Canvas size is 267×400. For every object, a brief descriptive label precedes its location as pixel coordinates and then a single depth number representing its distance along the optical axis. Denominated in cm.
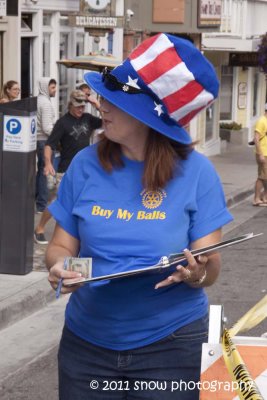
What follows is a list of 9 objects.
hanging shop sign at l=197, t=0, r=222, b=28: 2220
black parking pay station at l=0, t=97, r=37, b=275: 950
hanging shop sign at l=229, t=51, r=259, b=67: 2827
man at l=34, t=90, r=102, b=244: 1220
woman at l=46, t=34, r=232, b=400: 329
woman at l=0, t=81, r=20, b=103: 1392
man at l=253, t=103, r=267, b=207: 1609
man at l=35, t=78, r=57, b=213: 1378
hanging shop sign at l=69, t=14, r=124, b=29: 1705
